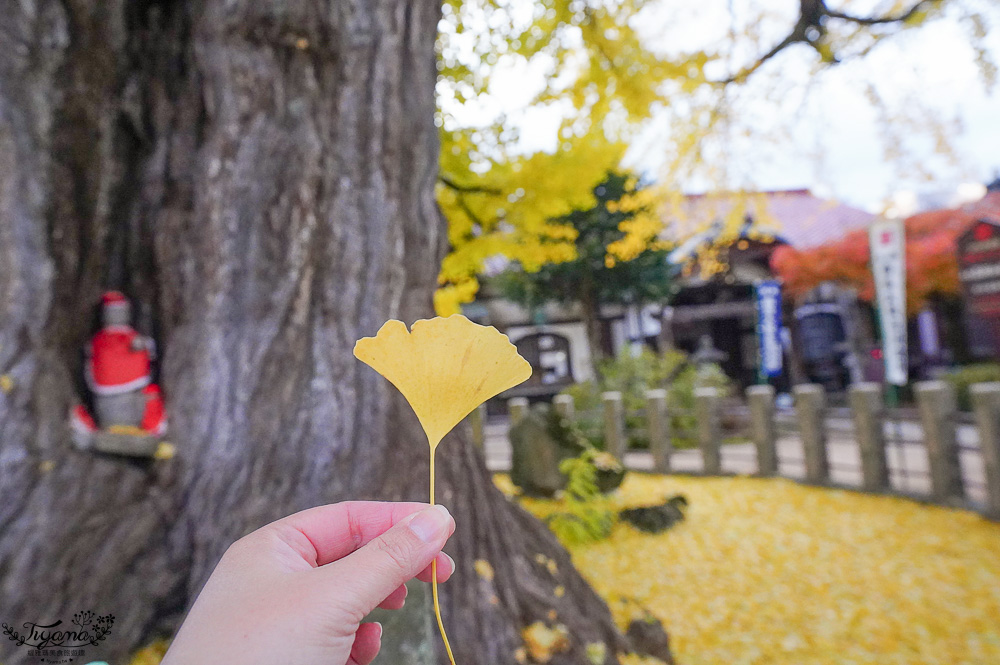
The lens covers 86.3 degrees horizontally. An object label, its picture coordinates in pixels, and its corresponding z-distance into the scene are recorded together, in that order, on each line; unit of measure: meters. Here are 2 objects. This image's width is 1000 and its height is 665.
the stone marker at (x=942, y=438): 4.07
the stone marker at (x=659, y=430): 6.11
